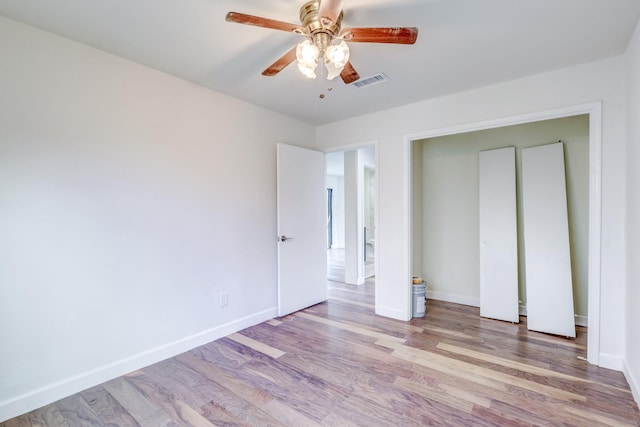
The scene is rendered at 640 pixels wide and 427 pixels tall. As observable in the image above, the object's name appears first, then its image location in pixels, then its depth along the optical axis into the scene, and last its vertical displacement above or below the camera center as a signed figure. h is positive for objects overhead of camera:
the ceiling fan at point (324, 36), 1.48 +0.95
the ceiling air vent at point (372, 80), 2.59 +1.24
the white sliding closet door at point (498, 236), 3.34 -0.25
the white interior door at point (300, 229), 3.48 -0.17
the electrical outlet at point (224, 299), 2.97 -0.85
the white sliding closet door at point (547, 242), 2.95 -0.30
